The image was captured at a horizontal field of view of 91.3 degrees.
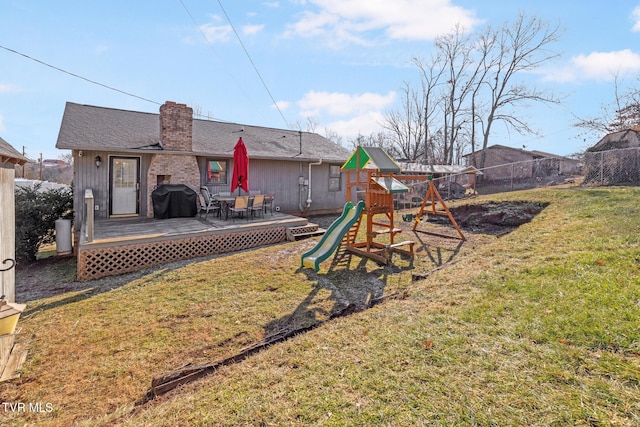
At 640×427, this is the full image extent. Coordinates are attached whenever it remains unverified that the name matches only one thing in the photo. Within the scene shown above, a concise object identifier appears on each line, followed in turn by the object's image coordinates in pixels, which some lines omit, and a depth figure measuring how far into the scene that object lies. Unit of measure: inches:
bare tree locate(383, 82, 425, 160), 1359.5
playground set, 290.0
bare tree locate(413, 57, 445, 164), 1285.7
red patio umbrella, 376.8
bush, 317.4
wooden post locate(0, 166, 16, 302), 175.5
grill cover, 372.8
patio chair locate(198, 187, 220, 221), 394.0
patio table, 381.7
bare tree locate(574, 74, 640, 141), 590.2
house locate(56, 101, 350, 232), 364.2
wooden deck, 266.5
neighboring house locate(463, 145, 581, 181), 987.4
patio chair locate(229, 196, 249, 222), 368.8
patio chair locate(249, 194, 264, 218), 387.1
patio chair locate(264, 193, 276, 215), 430.1
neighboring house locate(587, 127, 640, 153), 548.2
